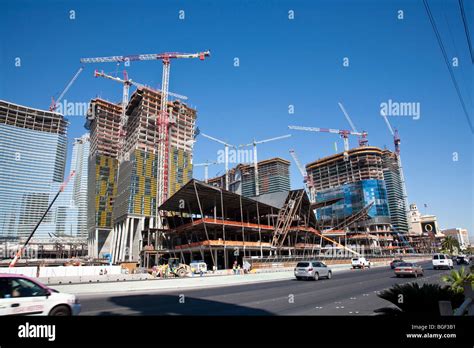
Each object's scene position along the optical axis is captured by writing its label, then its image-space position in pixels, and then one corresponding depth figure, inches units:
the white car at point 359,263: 2014.0
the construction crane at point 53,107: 6146.7
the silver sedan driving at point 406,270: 1050.7
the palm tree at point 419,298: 293.9
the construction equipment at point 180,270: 1416.1
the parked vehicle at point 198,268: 1533.7
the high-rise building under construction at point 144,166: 4303.6
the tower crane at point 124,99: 5788.9
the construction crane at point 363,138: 7317.9
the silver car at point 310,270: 1047.0
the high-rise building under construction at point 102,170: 5044.3
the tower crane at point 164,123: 4453.7
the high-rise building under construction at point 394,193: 6909.5
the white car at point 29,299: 279.6
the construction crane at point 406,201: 7647.1
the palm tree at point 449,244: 5225.4
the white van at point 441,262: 1499.8
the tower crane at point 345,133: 7190.5
